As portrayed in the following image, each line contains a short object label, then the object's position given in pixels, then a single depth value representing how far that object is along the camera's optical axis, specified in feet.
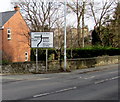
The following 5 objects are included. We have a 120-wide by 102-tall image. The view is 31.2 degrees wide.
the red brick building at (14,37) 110.63
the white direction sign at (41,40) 67.36
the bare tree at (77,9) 116.06
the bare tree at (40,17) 95.76
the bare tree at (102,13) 123.44
